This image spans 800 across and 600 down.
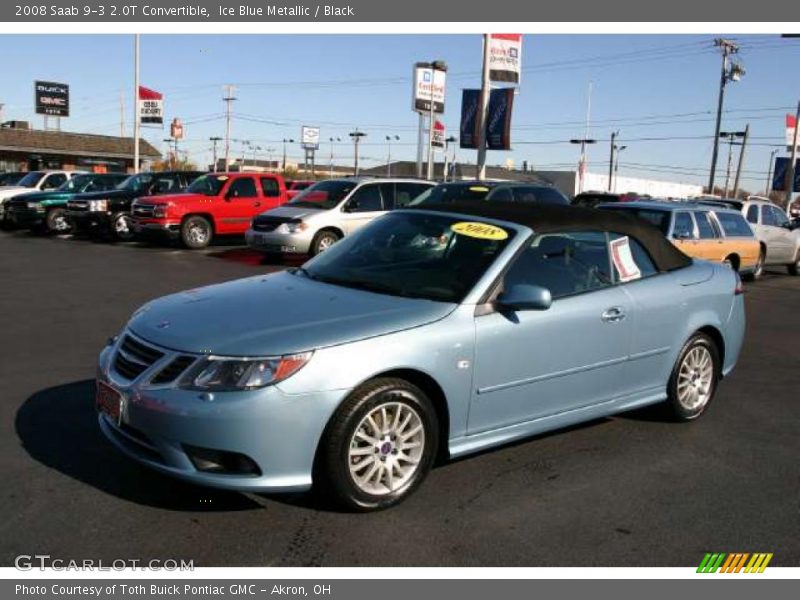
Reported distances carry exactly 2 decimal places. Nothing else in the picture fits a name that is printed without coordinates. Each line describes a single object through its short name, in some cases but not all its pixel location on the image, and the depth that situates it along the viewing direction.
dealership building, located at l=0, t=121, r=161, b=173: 52.16
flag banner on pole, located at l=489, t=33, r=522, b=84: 23.83
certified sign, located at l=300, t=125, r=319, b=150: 69.50
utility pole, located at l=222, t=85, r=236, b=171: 68.56
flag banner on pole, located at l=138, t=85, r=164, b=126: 35.53
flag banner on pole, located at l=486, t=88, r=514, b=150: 24.84
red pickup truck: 17.72
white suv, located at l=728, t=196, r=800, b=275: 17.16
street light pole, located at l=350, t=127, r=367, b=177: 68.62
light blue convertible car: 3.67
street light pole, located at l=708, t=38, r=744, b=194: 45.12
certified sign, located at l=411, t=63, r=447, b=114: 30.33
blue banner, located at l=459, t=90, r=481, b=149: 26.80
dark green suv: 20.92
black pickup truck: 19.56
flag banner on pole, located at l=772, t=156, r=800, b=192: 39.84
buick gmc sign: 66.75
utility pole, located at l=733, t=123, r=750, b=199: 57.69
